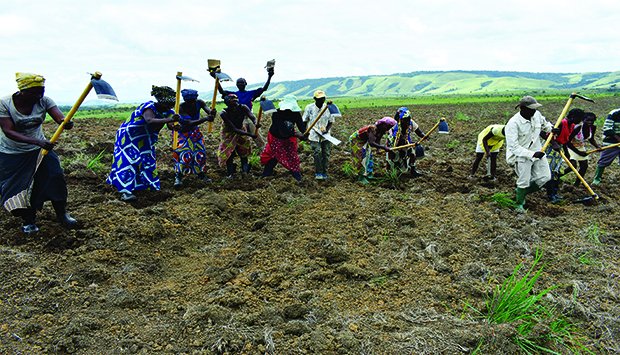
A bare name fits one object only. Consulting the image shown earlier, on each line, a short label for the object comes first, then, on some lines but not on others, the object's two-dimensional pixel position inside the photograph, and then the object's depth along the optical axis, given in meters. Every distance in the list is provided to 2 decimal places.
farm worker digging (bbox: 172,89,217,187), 6.07
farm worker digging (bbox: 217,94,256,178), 6.52
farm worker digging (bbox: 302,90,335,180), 6.70
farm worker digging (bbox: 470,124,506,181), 7.18
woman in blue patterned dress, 5.41
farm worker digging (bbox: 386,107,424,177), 7.04
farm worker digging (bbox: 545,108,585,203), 6.18
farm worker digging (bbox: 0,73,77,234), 4.02
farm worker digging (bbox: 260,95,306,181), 6.59
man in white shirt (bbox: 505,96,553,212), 5.41
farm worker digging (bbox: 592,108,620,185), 6.79
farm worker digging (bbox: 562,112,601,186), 6.68
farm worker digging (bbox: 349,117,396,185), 6.70
